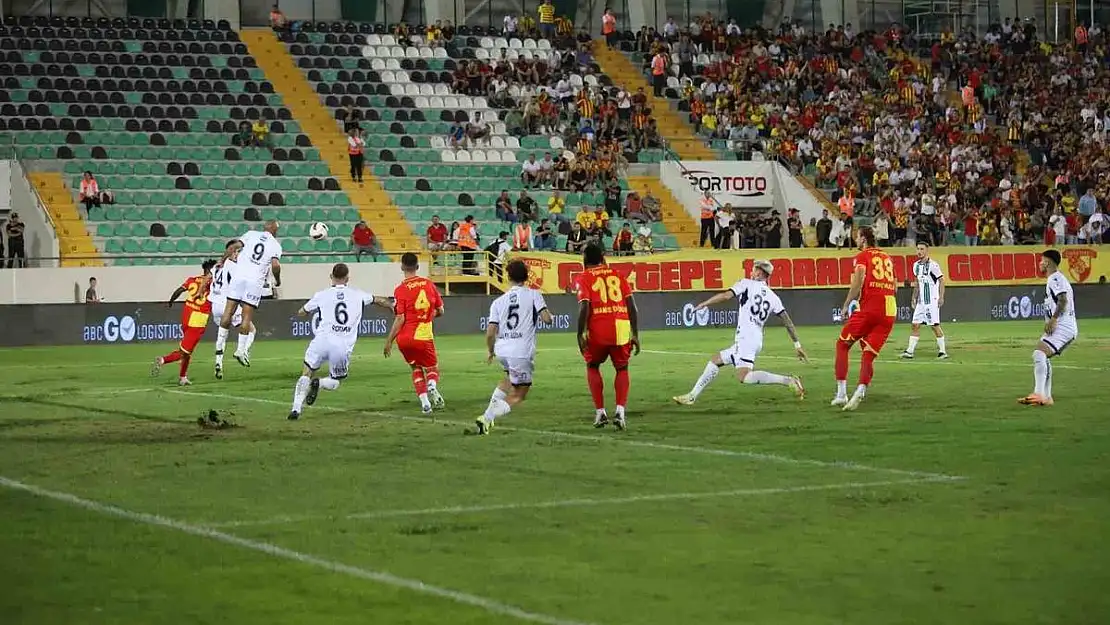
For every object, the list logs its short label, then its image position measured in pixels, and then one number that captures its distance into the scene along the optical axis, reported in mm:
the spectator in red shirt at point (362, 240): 43906
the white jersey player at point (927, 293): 30984
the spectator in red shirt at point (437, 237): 44219
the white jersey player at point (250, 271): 26609
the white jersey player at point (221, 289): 26547
